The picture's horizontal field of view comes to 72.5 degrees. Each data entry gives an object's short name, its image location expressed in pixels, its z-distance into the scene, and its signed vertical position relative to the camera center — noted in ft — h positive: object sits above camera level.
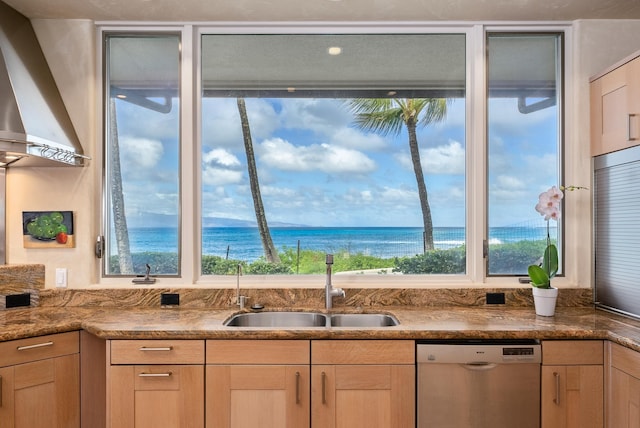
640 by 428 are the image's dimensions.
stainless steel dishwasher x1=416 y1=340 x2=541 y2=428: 6.69 -2.71
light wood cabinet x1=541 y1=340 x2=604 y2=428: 6.68 -2.58
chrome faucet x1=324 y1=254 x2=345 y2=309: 8.21 -1.44
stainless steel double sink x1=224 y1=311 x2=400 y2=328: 8.04 -1.96
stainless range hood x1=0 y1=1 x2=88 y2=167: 6.91 +1.86
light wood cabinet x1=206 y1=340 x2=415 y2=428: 6.71 -2.67
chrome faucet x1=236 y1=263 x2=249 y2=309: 8.40 -1.60
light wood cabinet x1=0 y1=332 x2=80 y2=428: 6.52 -2.60
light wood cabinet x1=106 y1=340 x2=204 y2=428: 6.73 -2.59
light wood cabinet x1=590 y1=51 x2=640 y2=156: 7.22 +1.92
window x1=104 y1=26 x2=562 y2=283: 8.91 +1.37
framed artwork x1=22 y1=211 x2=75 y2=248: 8.57 -0.27
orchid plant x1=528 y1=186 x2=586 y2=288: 7.80 -0.66
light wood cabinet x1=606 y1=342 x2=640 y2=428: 6.11 -2.50
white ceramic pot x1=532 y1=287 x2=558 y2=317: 7.64 -1.48
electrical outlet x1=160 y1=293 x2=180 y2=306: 8.53 -1.64
